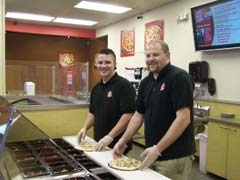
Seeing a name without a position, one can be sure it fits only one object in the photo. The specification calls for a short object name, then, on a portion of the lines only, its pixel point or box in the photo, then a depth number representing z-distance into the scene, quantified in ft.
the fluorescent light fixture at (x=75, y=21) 24.29
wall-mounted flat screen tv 12.69
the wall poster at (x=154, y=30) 18.48
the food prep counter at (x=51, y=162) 4.94
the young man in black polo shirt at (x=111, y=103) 7.39
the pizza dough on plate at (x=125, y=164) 5.52
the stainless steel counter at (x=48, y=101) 10.71
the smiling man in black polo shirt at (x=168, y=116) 5.92
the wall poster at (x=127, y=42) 21.90
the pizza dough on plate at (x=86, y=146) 6.89
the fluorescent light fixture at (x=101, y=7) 18.70
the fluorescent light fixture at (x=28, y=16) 22.44
